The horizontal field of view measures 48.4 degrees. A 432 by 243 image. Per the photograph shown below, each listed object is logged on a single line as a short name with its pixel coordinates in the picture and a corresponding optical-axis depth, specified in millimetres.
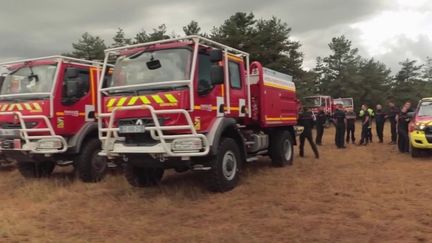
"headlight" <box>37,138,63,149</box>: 9531
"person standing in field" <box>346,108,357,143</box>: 19375
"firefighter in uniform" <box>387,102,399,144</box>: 17328
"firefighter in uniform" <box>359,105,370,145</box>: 18375
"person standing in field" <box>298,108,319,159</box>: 13711
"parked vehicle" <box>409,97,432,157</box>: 12596
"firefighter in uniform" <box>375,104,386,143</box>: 18938
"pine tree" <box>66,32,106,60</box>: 43003
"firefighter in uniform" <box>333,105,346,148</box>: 17281
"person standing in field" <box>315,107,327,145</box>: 18497
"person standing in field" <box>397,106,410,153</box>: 14781
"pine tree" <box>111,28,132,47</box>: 45000
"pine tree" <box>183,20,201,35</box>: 43459
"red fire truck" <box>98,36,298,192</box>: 7523
